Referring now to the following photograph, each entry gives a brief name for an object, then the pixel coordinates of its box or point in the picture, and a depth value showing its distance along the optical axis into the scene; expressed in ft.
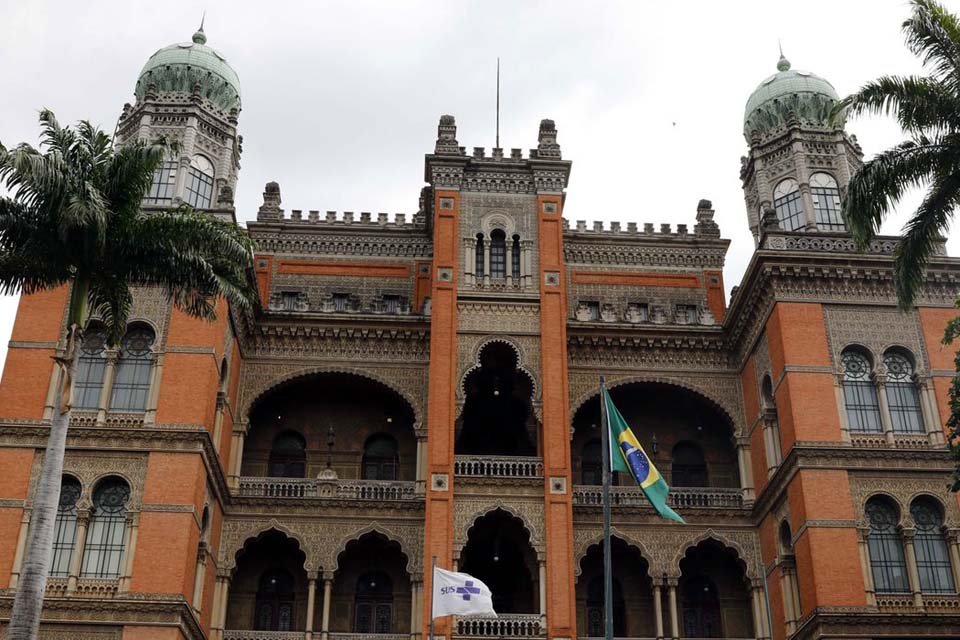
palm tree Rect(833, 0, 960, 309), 81.15
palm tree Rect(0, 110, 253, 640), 78.18
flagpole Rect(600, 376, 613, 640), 69.46
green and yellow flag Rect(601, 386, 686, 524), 77.77
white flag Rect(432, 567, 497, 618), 90.17
